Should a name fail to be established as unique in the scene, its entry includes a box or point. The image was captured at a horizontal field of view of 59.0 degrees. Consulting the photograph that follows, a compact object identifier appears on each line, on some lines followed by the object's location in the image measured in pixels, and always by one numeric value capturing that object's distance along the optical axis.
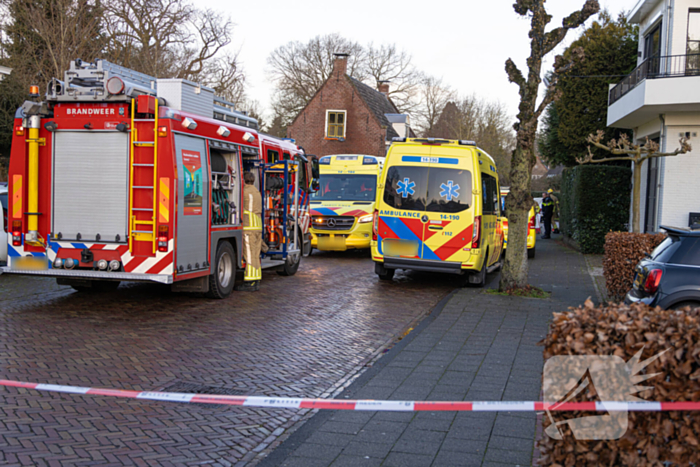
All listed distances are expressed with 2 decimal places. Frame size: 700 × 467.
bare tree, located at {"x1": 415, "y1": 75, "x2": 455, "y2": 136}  54.88
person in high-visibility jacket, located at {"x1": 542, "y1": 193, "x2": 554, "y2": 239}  27.16
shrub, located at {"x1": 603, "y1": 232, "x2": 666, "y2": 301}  9.39
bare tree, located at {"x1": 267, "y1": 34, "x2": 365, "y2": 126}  49.97
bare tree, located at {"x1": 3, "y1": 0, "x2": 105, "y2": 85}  18.52
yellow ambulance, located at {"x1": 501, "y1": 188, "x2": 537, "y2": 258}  17.77
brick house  40.62
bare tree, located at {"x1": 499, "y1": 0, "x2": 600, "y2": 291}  10.96
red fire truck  8.22
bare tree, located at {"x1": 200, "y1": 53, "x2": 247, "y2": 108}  28.61
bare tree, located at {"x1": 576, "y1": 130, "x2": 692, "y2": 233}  13.48
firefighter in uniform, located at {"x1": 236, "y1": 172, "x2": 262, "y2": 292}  10.48
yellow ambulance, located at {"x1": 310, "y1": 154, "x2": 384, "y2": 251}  16.28
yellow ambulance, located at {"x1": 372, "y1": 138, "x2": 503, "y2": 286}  11.25
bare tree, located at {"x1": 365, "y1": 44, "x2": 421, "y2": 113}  52.53
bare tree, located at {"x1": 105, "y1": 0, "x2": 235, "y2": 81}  22.73
